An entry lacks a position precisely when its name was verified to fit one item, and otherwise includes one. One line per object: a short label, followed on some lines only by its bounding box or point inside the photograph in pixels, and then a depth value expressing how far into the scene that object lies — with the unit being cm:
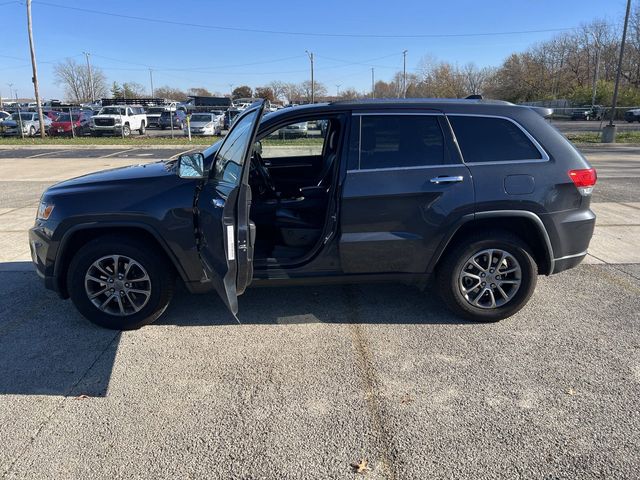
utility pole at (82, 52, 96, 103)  7931
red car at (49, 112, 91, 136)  2942
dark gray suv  359
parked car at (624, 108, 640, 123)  4344
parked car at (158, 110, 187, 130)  3428
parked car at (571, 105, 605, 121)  4485
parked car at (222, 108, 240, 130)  3092
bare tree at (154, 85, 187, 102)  10557
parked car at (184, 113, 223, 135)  2775
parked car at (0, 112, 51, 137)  2886
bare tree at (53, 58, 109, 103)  8612
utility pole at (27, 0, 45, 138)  2455
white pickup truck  2820
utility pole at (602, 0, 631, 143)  2086
